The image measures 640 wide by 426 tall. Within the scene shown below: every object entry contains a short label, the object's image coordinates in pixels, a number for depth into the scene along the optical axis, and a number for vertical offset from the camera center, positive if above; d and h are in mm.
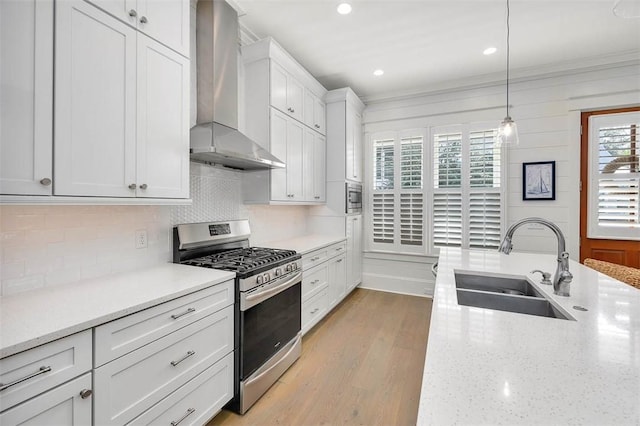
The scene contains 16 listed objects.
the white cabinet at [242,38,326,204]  2621 +933
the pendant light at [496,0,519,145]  2164 +630
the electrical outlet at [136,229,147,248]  1847 -182
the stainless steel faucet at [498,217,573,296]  1345 -288
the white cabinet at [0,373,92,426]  910 -686
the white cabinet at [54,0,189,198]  1234 +516
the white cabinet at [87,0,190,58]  1426 +1074
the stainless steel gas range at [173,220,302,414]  1805 -617
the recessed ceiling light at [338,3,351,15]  2268 +1676
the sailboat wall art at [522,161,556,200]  3330 +401
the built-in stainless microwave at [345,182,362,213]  3676 +210
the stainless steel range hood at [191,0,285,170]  2047 +994
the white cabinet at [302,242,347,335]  2703 -762
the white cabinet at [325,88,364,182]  3645 +1035
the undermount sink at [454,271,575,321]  1412 -464
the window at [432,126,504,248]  3574 +314
